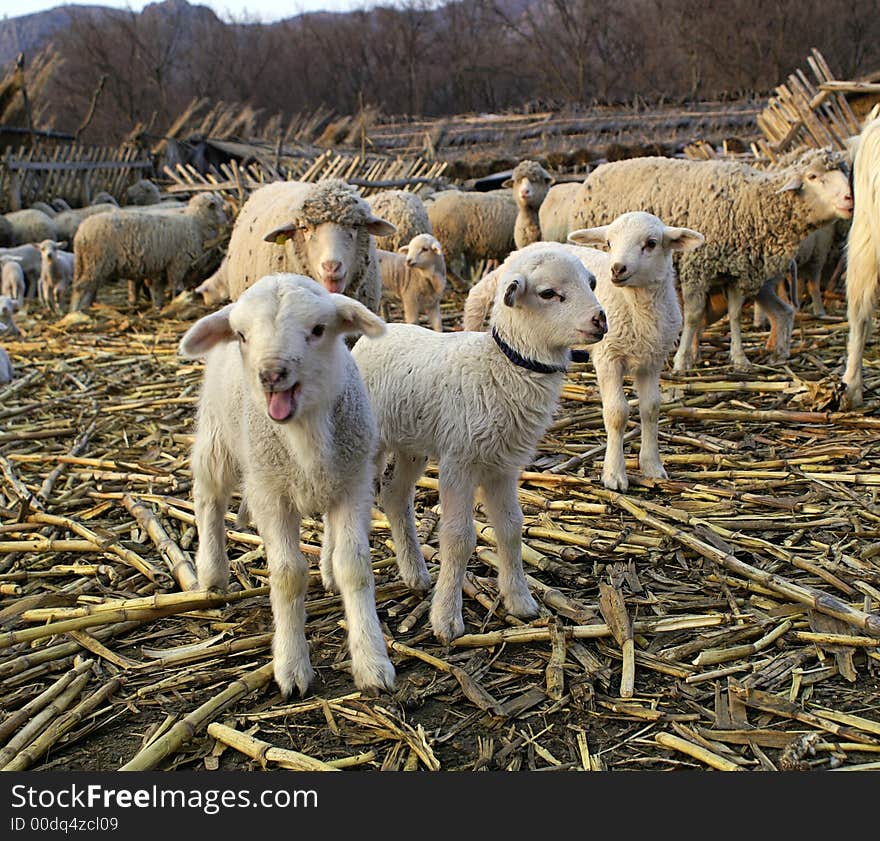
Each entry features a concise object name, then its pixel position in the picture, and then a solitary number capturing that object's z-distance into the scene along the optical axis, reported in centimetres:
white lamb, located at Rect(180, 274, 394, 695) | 267
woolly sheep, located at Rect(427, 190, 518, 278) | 1180
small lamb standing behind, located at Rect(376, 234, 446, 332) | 818
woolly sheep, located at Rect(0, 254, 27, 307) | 1245
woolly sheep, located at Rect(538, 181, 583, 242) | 1023
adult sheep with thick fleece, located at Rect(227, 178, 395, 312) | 563
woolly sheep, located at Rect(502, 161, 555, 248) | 1082
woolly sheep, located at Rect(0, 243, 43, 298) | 1394
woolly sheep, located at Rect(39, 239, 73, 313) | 1284
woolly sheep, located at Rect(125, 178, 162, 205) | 2047
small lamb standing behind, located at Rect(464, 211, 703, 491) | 470
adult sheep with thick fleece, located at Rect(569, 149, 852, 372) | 728
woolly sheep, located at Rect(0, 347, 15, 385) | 773
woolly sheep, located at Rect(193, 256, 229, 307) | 1101
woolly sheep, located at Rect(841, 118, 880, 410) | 571
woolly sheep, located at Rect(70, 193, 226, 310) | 1215
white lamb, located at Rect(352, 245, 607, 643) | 328
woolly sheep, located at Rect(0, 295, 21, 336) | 1035
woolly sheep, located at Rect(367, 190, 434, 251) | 976
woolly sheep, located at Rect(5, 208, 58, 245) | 1589
